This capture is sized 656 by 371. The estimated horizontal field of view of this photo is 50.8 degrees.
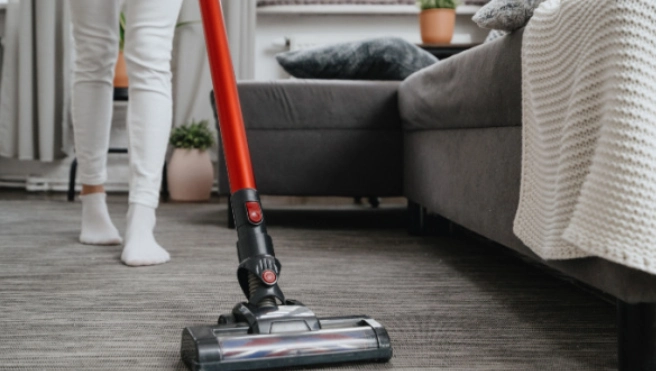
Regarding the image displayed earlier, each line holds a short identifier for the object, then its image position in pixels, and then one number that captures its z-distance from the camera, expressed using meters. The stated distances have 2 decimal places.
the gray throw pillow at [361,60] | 1.92
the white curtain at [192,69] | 3.09
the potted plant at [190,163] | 2.83
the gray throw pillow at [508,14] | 0.91
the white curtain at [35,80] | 2.96
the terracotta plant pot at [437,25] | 2.79
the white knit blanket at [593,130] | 0.59
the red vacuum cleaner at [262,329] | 0.64
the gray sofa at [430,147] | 0.70
